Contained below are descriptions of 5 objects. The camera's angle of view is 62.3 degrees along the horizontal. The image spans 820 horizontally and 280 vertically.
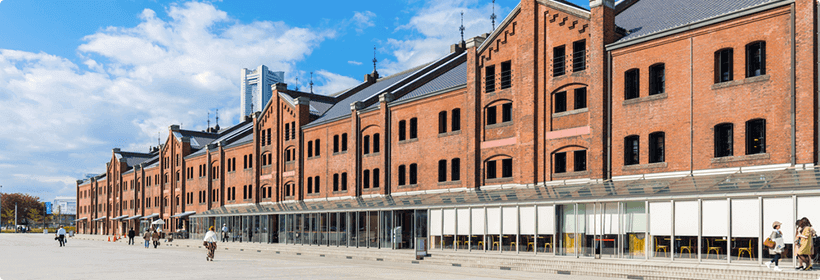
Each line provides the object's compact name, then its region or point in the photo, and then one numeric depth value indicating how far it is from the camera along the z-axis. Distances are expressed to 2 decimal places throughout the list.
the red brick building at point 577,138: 22.28
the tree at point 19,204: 147.88
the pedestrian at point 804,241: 17.39
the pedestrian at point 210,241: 27.97
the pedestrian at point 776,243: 18.02
